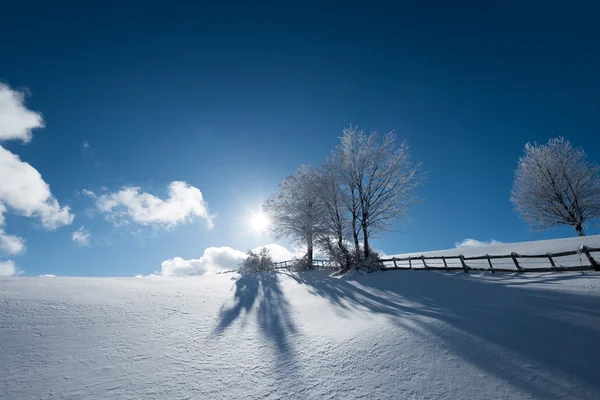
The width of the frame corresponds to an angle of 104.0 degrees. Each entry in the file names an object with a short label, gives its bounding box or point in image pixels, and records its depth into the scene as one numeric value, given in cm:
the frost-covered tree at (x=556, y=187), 1968
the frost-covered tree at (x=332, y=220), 1664
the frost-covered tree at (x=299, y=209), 1972
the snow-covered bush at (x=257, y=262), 2495
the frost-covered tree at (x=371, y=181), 1675
